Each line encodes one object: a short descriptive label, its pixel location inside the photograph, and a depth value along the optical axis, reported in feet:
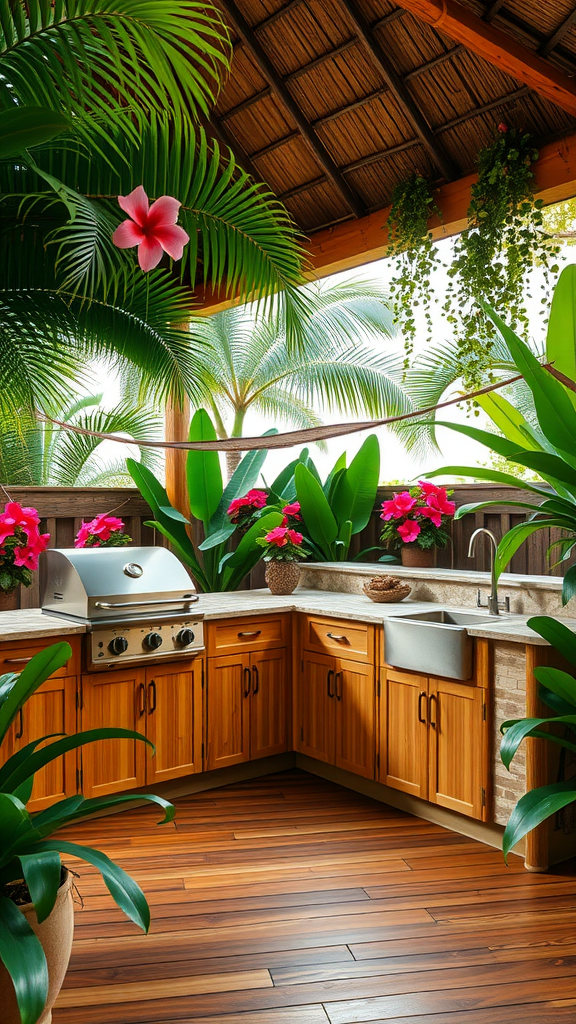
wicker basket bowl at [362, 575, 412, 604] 12.80
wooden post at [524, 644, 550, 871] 9.53
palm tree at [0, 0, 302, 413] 5.51
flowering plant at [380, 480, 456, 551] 13.53
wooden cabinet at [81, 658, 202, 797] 10.89
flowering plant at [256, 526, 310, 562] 13.85
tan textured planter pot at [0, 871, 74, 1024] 5.86
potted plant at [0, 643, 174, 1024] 5.39
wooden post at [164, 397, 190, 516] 16.06
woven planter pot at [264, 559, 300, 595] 14.15
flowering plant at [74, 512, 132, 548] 12.68
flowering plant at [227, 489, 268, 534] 14.89
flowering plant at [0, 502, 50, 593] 11.09
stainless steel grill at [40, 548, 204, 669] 10.91
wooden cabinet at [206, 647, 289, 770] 12.26
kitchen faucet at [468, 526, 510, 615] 11.22
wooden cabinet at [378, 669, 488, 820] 10.19
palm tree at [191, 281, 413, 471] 27.02
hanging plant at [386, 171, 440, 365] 12.75
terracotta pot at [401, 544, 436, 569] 13.79
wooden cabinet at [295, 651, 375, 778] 11.80
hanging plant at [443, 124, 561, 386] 11.43
